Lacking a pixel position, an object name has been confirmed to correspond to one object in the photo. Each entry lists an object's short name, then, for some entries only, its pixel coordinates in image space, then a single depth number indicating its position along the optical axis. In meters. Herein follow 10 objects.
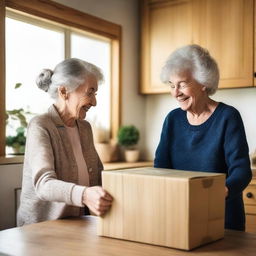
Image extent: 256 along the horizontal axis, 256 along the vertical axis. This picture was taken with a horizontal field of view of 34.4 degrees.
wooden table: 1.16
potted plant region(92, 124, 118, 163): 3.62
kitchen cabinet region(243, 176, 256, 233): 2.99
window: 2.88
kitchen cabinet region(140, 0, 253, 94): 3.30
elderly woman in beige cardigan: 1.49
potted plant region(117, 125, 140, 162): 3.66
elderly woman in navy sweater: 1.70
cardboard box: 1.16
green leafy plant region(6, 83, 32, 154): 2.82
